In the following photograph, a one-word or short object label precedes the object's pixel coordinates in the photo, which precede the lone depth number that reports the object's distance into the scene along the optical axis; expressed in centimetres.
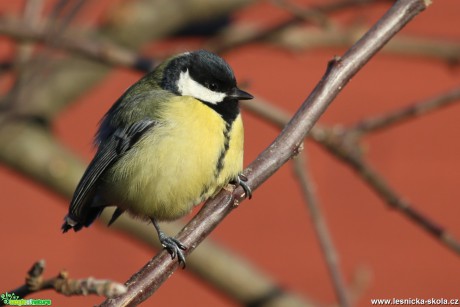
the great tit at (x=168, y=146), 400
